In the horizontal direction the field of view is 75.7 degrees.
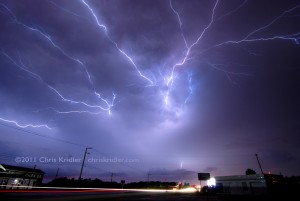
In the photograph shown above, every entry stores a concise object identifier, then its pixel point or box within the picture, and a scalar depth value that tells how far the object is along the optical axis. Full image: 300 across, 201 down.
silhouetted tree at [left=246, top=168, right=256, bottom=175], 97.14
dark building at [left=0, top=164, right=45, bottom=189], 44.84
